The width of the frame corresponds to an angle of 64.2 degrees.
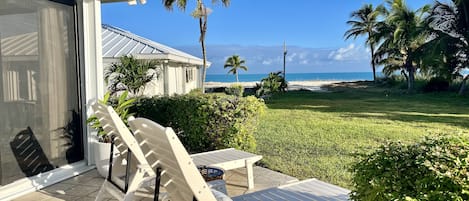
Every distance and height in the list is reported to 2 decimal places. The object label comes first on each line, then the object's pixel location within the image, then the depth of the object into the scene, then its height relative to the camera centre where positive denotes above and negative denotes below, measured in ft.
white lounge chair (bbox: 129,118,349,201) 6.02 -1.58
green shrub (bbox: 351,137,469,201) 4.72 -1.26
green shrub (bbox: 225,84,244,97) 59.63 -1.55
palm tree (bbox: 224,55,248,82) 117.60 +5.19
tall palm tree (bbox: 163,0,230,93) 50.49 +9.21
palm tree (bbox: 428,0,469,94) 57.57 +7.67
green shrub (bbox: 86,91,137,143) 15.75 -1.55
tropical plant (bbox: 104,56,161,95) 25.40 +0.46
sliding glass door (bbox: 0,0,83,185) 13.06 -0.30
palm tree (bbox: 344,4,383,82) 95.74 +15.11
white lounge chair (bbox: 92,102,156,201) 9.25 -2.21
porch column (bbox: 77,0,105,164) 16.22 +1.04
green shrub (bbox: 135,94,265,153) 18.38 -2.04
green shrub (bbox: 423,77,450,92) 60.63 -0.89
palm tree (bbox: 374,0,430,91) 62.75 +7.90
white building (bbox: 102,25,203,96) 35.63 +2.48
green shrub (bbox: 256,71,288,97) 64.43 -0.71
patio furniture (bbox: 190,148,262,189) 13.09 -2.87
